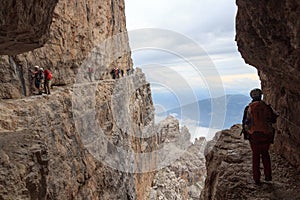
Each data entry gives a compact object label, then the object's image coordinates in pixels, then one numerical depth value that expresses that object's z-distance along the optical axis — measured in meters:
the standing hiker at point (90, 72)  20.39
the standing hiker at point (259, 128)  5.03
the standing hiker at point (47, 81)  12.56
